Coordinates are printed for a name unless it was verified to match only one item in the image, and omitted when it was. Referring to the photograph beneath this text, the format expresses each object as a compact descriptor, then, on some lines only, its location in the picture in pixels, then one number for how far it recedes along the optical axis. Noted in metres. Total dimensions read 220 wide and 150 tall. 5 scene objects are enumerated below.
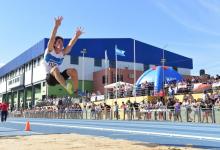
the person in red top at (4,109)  16.40
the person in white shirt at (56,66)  4.93
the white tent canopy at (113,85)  21.59
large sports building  31.51
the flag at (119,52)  22.72
